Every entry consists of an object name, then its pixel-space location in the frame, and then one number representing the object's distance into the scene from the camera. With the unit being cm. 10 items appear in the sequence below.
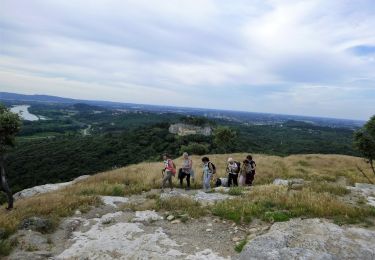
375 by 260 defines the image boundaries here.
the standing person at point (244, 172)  1764
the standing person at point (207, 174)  1638
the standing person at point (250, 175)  1781
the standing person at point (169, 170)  1616
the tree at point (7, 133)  1352
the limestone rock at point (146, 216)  1140
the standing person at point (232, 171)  1748
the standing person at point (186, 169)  1693
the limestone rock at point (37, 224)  1045
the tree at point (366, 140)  2339
